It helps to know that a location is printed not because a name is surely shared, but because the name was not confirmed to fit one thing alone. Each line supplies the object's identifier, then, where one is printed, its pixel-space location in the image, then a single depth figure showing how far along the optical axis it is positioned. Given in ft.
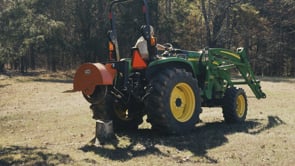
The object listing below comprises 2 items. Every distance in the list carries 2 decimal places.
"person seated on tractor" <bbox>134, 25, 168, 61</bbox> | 26.66
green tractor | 24.99
